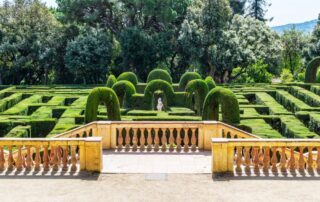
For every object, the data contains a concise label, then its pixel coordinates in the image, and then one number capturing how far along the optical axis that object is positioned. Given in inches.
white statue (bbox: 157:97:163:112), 1063.0
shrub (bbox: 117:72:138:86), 1383.4
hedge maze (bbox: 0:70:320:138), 757.3
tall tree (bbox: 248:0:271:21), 3004.4
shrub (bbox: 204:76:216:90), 1236.5
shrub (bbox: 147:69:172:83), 1435.8
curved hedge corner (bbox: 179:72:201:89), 1421.5
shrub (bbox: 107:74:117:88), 1327.5
